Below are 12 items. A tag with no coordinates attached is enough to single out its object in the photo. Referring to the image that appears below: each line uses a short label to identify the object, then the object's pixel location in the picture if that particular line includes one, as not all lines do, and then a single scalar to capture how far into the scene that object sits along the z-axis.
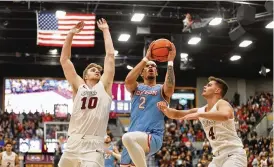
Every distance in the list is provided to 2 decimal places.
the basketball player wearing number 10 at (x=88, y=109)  6.83
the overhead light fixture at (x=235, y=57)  34.84
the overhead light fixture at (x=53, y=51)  31.98
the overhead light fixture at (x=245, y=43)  30.44
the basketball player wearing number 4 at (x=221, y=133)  7.30
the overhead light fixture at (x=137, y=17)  23.98
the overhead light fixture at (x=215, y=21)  22.44
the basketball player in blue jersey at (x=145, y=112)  7.55
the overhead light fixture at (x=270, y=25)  24.94
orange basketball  7.92
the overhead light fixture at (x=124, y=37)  28.70
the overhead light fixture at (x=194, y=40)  28.26
